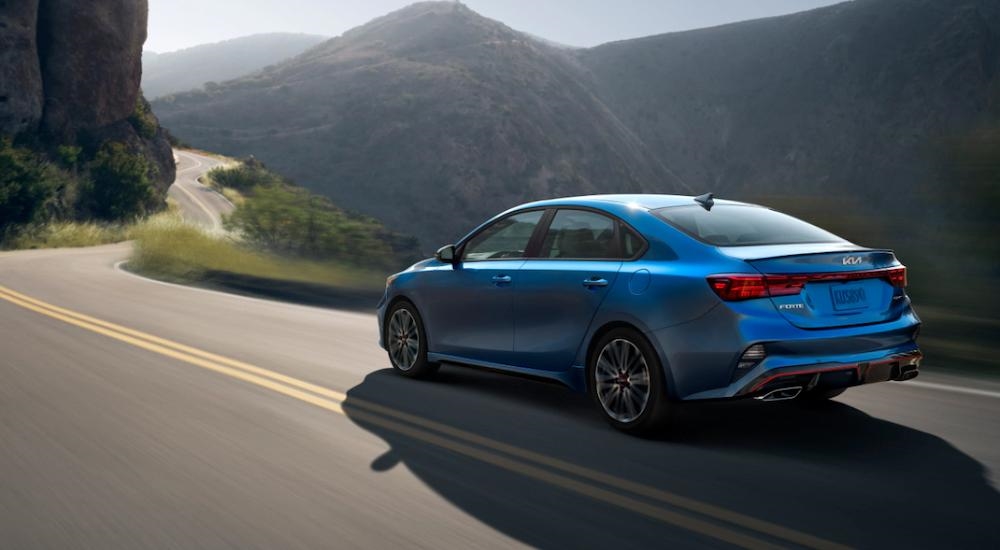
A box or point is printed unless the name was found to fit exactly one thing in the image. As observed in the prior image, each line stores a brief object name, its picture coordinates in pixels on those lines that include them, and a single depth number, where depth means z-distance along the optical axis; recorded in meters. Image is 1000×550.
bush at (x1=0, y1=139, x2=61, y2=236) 44.50
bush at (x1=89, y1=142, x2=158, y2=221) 55.84
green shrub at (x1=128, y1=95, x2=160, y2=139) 66.38
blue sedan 5.31
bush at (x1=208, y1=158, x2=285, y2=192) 76.00
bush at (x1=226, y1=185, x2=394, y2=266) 19.56
